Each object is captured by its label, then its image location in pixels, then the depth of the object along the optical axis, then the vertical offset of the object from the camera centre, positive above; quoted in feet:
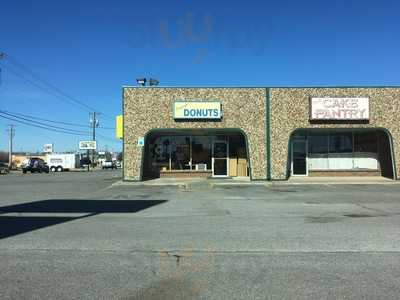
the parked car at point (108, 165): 307.78 +0.87
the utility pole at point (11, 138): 326.81 +19.30
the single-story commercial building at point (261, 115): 95.61 +9.94
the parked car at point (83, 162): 277.48 +2.48
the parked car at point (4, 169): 195.85 -1.08
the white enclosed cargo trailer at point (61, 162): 240.32 +2.24
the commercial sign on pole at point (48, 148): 356.79 +13.27
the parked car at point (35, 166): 201.36 +0.13
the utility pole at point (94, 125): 266.49 +22.45
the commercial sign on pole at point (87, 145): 272.08 +12.02
